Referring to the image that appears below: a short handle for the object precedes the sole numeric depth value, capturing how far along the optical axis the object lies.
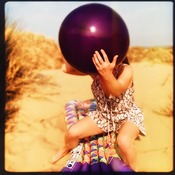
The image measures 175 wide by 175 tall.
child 1.22
